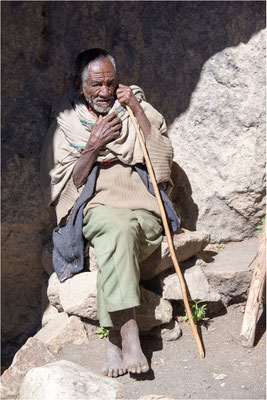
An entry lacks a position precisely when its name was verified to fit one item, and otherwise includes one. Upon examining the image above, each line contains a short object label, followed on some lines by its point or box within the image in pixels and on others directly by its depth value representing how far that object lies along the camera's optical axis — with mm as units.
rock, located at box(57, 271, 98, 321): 4598
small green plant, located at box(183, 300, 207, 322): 4700
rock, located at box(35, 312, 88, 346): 4641
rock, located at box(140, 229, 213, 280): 4730
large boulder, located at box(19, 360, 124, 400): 3799
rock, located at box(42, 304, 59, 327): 5197
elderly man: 4449
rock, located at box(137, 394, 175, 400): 3877
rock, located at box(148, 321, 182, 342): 4605
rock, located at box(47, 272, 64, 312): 4953
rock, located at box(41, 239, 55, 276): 5428
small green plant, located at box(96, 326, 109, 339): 4668
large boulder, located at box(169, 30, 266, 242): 5238
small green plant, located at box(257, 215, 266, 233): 5492
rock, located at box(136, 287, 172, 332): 4574
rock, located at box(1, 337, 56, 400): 4281
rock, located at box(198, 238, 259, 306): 4895
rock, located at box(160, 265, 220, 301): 4754
